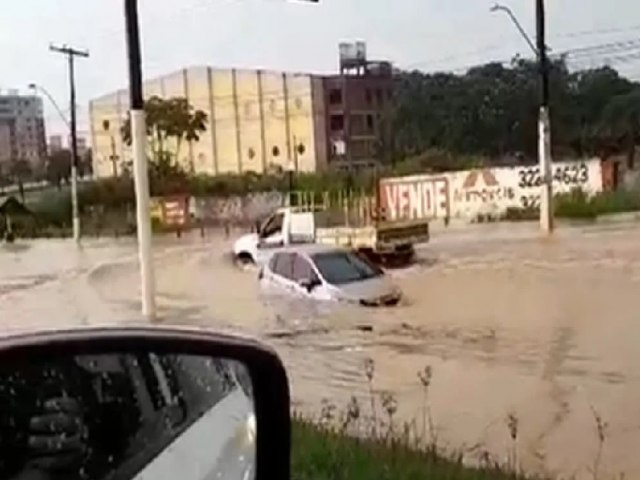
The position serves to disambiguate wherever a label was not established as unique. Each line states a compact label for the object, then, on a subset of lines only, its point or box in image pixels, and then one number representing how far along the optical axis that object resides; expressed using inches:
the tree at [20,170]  2977.4
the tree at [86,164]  3055.1
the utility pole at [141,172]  741.9
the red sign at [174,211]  2332.7
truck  1332.4
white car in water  932.6
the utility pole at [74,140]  2261.3
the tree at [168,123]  2834.6
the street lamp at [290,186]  2217.6
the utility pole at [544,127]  1577.3
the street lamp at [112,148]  3166.8
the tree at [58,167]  2955.2
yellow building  3147.1
